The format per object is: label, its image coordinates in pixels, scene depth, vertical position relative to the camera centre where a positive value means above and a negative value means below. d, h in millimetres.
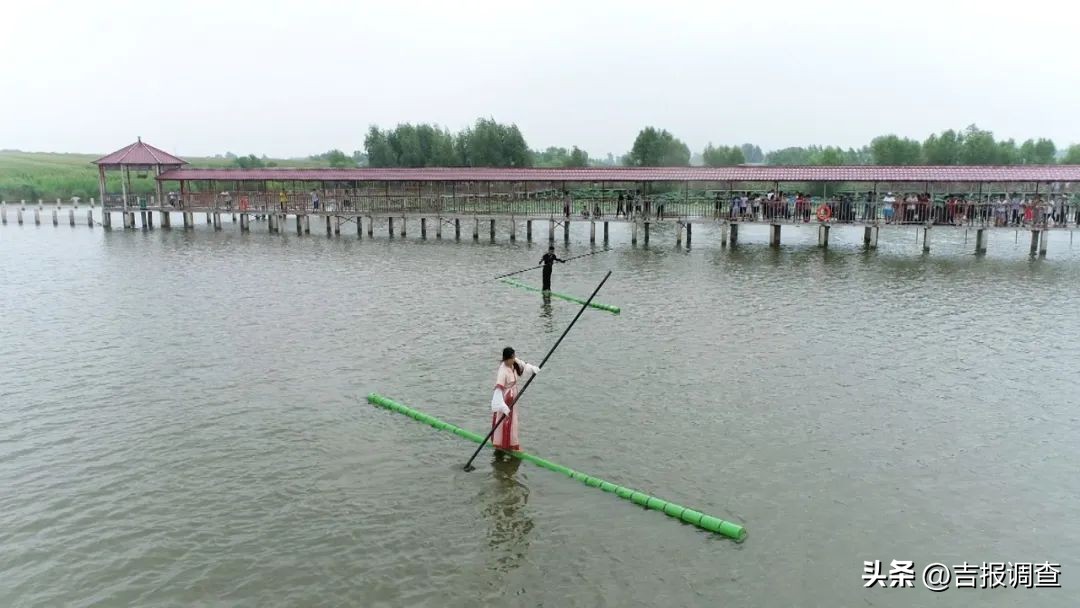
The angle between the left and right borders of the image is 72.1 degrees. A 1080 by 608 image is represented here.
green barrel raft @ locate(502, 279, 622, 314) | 22475 -3641
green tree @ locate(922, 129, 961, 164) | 76831 +3664
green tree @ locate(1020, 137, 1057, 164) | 83938 +3533
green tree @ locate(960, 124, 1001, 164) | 74188 +3465
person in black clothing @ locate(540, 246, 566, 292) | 24531 -2452
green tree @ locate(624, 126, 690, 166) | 85500 +4157
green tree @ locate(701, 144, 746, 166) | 100500 +4137
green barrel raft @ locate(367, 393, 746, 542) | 9445 -4268
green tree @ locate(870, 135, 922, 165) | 79938 +3572
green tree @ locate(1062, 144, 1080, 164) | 77812 +2939
